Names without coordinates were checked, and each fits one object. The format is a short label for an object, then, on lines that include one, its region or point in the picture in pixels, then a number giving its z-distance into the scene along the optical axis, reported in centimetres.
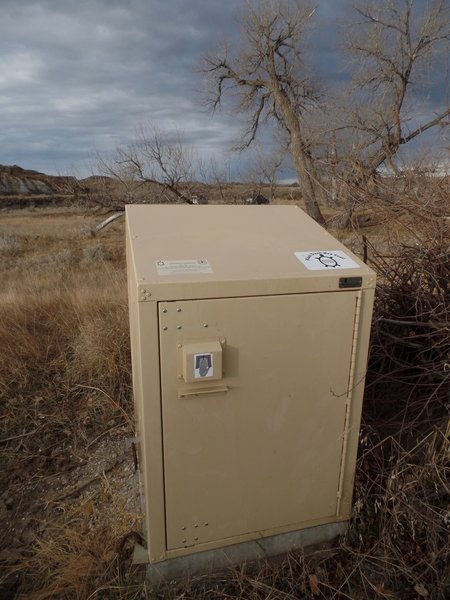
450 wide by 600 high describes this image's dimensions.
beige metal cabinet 146
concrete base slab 173
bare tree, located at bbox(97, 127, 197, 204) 1361
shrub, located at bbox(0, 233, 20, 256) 1340
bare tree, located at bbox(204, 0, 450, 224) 1538
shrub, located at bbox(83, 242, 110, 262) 1137
